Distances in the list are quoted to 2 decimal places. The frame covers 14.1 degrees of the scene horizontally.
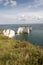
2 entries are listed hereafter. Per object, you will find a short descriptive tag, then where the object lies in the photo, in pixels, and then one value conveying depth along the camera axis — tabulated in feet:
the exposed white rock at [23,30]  463.66
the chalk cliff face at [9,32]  357.20
